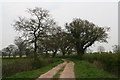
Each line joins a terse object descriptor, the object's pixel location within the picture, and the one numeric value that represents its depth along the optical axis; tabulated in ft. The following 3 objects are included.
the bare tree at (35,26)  89.41
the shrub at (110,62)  30.51
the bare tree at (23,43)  89.54
